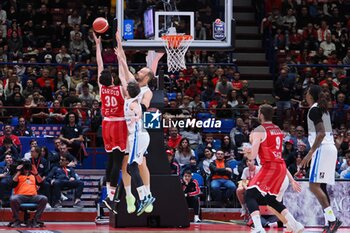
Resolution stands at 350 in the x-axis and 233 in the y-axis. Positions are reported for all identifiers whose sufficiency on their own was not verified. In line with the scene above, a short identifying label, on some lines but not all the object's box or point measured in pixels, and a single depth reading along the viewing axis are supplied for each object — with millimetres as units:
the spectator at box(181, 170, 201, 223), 19062
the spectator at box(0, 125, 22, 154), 20188
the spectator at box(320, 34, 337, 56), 26438
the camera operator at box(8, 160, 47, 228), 18078
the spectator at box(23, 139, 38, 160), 19753
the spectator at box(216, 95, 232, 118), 22344
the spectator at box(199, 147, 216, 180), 20328
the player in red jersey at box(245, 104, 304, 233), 12797
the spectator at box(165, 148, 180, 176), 19203
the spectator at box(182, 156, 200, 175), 19838
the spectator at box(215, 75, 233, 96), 23219
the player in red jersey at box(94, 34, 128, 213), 13961
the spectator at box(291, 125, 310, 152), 21297
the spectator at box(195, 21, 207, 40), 16719
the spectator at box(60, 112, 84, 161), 21031
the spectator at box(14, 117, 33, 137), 20969
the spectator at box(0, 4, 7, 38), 25312
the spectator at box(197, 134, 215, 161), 20844
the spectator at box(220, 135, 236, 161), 20891
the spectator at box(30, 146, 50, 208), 19531
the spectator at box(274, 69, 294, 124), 23141
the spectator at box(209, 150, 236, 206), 19906
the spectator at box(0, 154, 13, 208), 19094
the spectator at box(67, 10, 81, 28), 26172
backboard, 16406
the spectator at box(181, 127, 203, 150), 21406
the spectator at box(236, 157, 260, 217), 18219
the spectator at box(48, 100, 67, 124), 21727
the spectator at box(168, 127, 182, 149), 20906
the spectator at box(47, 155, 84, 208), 19672
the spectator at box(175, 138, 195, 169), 20344
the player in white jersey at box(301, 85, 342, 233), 13453
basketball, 14062
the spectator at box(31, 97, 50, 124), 21703
